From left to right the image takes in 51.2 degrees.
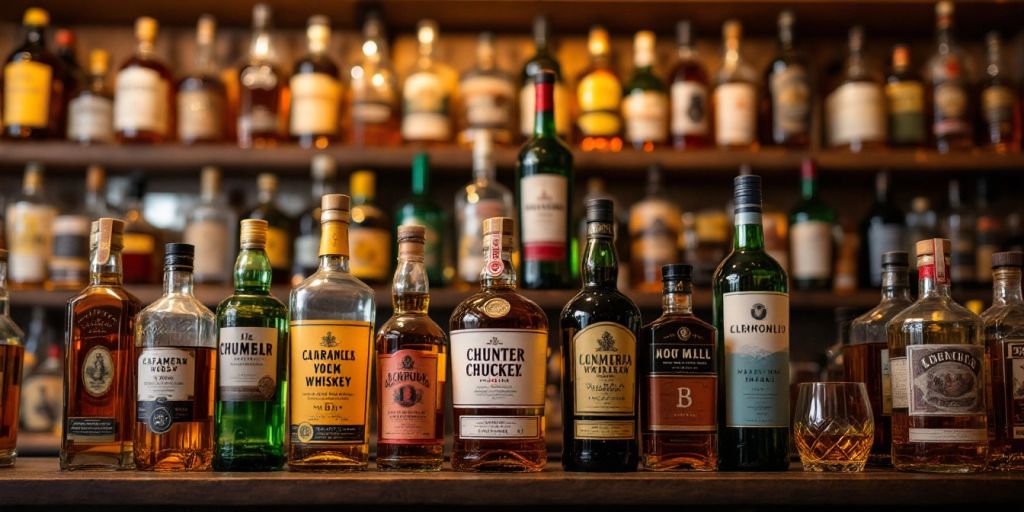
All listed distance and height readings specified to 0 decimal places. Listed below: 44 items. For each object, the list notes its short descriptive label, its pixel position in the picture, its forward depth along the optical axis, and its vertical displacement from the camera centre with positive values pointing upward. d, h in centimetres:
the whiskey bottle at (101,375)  115 +0
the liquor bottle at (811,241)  229 +30
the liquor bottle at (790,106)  234 +60
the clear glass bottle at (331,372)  111 +1
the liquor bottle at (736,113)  232 +58
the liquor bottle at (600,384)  112 -1
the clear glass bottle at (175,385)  111 -1
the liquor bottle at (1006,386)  115 -1
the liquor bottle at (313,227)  225 +33
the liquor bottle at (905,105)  236 +60
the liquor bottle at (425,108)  233 +59
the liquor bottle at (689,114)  234 +58
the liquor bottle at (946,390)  111 -1
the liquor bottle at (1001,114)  238 +59
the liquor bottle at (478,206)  209 +35
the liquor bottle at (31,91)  232 +62
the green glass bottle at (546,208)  160 +25
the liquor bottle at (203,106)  232 +59
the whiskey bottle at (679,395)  112 -2
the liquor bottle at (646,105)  234 +60
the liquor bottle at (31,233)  229 +32
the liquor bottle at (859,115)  232 +57
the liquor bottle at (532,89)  232 +63
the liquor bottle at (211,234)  229 +31
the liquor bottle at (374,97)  234 +62
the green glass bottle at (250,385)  112 -1
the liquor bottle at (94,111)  234 +59
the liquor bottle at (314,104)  230 +59
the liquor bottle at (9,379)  118 +0
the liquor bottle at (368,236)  222 +30
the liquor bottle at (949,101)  236 +61
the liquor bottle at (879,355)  123 +3
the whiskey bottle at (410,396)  111 -2
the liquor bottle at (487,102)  234 +61
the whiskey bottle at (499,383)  111 +0
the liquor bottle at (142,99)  230 +60
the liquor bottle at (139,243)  230 +29
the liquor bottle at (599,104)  235 +60
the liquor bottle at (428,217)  224 +34
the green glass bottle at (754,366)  114 +1
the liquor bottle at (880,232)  232 +32
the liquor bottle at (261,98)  232 +61
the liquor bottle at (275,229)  228 +32
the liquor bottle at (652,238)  231 +30
